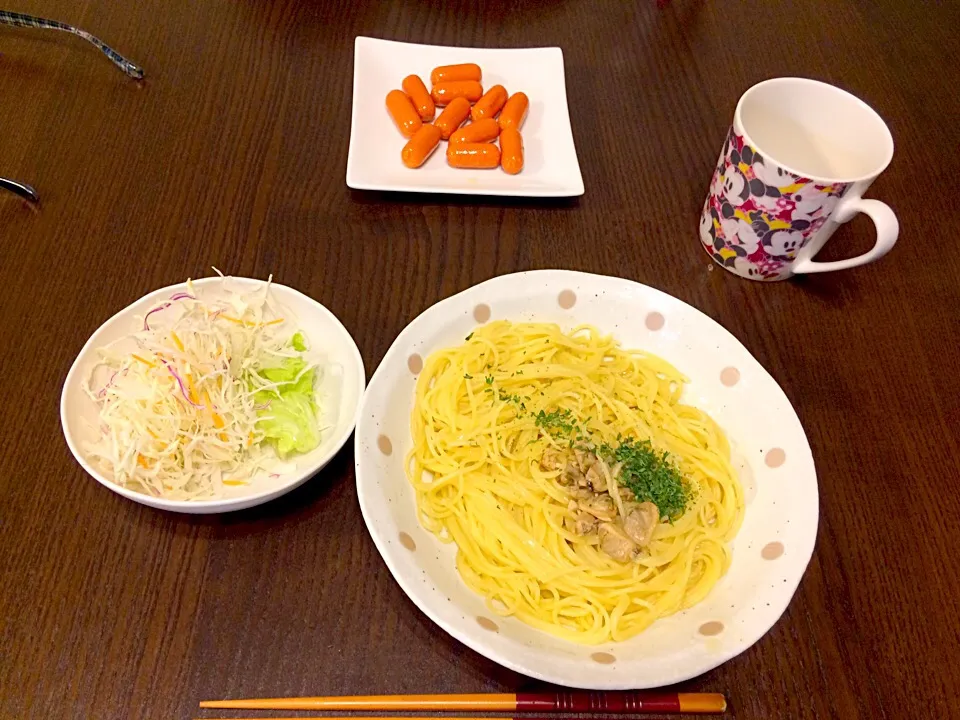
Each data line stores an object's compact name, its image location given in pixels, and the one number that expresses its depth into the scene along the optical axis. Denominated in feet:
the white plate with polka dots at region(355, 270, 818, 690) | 1.31
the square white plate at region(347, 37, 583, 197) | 1.92
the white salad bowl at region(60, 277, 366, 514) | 1.40
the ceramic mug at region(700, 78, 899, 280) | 1.62
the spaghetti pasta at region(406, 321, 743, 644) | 1.43
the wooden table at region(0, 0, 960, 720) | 1.40
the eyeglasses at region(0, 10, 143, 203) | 2.09
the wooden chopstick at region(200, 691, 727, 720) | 1.34
